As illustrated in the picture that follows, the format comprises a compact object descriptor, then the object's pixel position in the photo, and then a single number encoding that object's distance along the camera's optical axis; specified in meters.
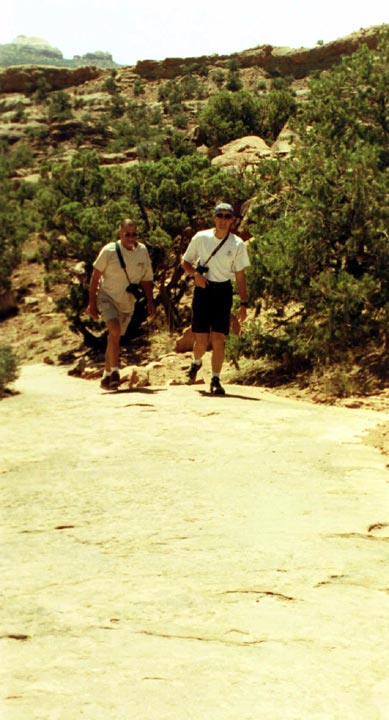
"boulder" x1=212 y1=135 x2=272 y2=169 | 19.53
